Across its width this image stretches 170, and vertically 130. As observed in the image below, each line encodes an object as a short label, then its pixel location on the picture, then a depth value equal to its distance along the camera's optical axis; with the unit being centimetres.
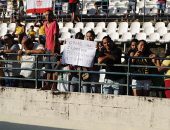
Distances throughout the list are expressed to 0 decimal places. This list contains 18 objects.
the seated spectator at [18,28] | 1838
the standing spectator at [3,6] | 2429
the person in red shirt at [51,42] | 1042
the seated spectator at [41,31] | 1265
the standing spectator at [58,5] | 2252
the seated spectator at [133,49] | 946
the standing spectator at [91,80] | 978
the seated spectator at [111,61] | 905
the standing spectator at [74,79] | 1000
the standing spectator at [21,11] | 2359
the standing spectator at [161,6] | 1992
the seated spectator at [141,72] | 911
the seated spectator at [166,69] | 889
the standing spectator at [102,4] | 2214
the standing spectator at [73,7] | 2058
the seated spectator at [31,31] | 1817
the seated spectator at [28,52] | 1051
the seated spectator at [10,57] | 1105
